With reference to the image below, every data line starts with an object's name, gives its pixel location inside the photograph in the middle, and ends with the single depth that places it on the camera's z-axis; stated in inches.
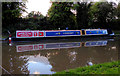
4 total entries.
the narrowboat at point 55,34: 378.8
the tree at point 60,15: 530.8
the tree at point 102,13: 659.4
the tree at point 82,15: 598.2
